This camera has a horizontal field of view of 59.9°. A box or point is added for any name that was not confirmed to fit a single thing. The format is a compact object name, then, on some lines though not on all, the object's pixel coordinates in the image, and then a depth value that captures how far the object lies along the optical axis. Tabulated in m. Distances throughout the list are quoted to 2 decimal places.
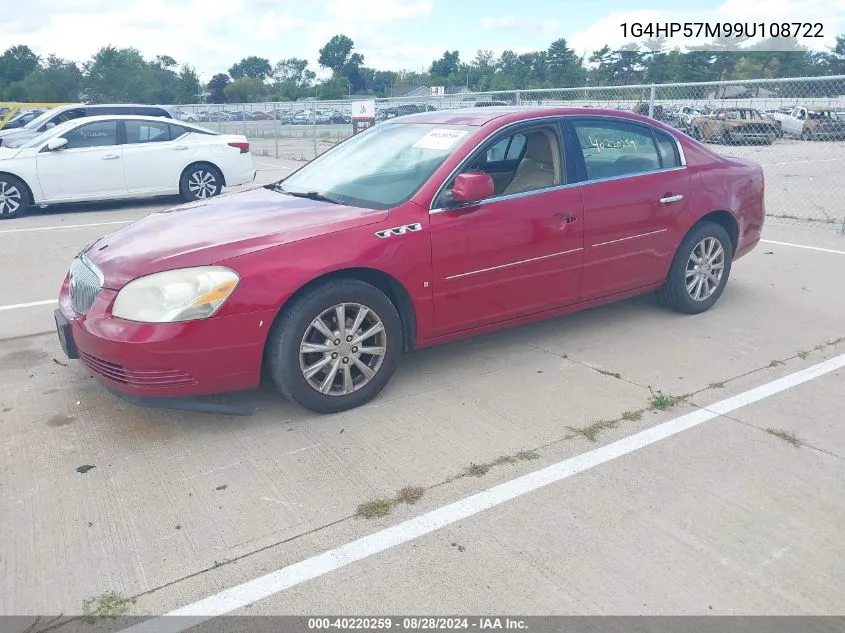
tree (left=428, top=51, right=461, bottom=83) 112.16
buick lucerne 3.65
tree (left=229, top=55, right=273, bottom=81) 127.31
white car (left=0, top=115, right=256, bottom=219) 10.82
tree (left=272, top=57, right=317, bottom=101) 80.88
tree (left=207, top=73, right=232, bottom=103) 88.04
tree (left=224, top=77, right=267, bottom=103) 80.86
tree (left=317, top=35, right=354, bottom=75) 128.01
